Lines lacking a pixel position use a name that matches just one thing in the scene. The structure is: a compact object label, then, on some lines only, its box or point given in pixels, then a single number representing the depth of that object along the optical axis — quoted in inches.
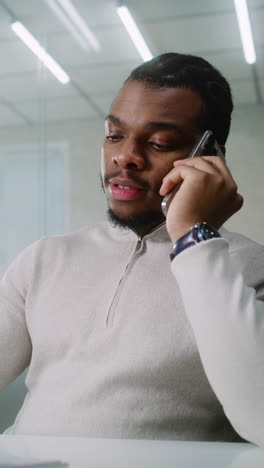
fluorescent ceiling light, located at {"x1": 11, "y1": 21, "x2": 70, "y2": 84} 143.1
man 26.3
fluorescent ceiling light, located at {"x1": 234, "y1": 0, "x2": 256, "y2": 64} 128.7
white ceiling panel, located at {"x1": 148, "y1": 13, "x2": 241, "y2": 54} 140.9
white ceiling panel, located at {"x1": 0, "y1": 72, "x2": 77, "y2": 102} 175.8
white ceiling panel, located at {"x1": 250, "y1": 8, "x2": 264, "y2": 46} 135.9
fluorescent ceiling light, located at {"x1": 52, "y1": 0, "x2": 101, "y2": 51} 131.4
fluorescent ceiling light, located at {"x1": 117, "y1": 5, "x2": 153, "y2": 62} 133.0
